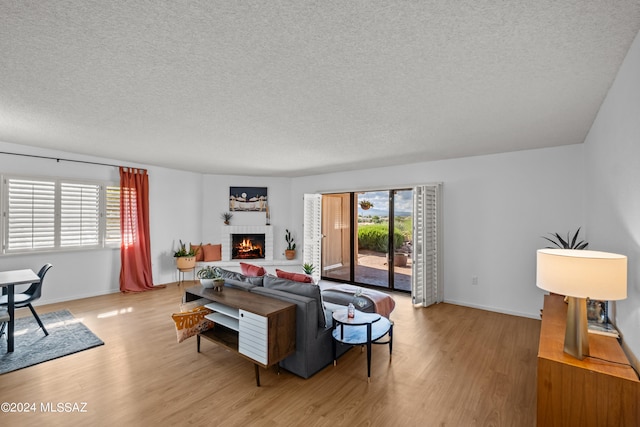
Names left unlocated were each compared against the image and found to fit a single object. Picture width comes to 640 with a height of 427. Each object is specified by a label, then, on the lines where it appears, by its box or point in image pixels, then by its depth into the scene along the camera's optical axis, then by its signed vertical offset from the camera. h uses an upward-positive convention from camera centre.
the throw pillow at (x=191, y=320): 2.94 -1.08
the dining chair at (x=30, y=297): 3.31 -0.97
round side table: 2.69 -1.13
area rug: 2.95 -1.44
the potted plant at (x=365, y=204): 6.30 +0.24
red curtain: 5.38 -0.30
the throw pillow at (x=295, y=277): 3.19 -0.68
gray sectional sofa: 2.65 -1.02
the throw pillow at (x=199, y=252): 6.45 -0.81
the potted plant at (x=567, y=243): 3.55 -0.37
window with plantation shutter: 4.40 +0.03
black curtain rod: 4.41 +0.94
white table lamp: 1.58 -0.38
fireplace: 6.83 -0.53
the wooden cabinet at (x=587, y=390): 1.50 -0.95
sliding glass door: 5.81 -0.49
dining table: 3.08 -0.84
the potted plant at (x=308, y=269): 5.46 -1.01
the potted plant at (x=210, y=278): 3.12 -0.69
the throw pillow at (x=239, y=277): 3.28 -0.72
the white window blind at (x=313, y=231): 6.44 -0.35
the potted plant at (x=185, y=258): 5.93 -0.88
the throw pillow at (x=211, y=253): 6.61 -0.85
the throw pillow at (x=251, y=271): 3.49 -0.68
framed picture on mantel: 6.96 +0.40
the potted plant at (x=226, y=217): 6.86 -0.03
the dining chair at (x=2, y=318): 3.01 -1.18
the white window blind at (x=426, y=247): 4.78 -0.53
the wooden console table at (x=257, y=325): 2.42 -0.98
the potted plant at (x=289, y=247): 7.05 -0.78
